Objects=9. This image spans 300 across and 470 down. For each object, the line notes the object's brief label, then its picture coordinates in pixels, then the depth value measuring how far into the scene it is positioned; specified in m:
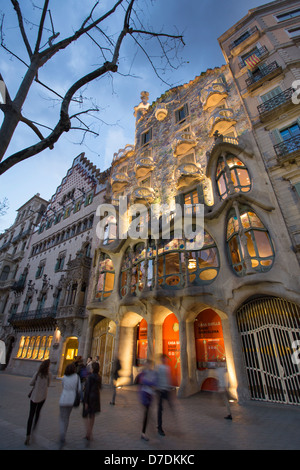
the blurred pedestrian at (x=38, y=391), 4.71
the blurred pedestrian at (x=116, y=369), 8.27
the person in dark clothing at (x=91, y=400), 4.62
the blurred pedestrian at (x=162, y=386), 5.25
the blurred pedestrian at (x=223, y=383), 6.76
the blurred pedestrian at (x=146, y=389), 4.97
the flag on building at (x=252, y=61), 15.81
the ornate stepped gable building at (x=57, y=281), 18.70
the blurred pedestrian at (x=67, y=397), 4.33
